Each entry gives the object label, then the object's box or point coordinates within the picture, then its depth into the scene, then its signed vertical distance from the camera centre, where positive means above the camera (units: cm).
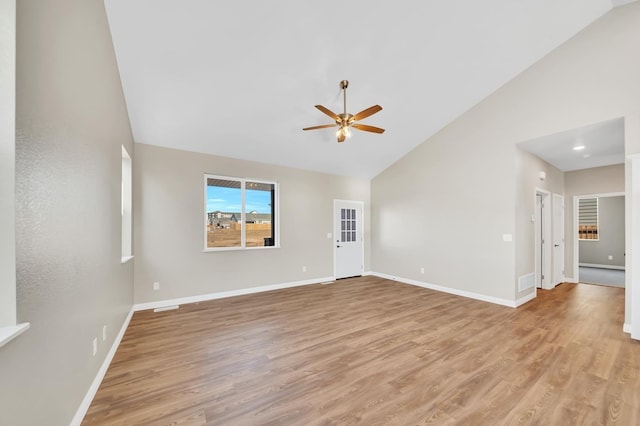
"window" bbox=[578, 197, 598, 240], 827 -21
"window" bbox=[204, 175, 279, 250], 487 +0
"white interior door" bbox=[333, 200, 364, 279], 647 -68
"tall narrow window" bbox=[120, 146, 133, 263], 379 +10
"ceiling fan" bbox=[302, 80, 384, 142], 330 +126
